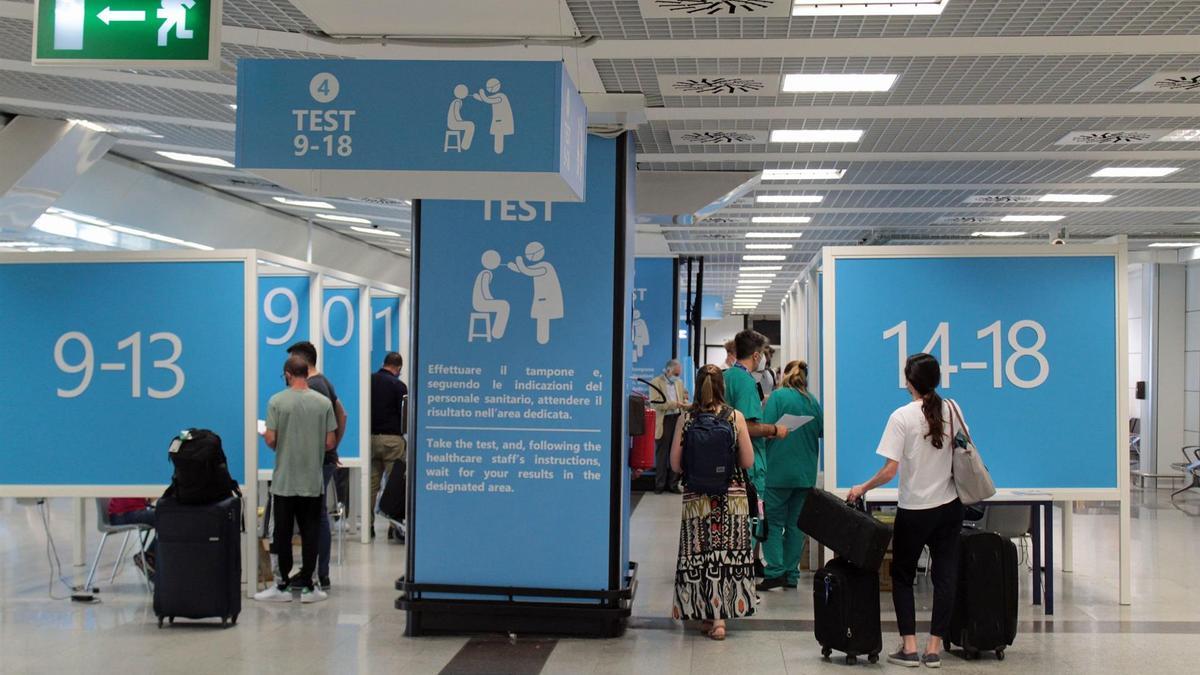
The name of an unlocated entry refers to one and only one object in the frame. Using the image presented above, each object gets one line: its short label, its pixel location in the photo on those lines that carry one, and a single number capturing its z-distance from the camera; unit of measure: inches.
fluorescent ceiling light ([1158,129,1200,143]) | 319.0
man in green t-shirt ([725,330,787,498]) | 292.7
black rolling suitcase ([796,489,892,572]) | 215.0
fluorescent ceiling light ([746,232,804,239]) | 565.2
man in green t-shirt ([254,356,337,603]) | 279.9
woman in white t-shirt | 214.8
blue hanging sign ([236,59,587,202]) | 171.5
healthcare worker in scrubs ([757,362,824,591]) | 293.6
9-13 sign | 285.6
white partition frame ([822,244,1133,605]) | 278.4
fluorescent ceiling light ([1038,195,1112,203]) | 440.5
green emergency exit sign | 161.0
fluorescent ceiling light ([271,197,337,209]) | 479.5
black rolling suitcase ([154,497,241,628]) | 248.8
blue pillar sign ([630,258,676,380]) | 585.6
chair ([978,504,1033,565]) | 279.0
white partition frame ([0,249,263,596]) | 282.5
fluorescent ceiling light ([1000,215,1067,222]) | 503.4
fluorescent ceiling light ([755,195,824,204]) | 443.2
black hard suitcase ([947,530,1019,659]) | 222.7
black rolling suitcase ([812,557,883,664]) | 221.1
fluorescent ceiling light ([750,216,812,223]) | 507.8
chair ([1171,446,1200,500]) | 514.6
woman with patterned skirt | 237.3
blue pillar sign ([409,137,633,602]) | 235.1
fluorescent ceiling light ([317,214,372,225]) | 536.1
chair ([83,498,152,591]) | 293.4
